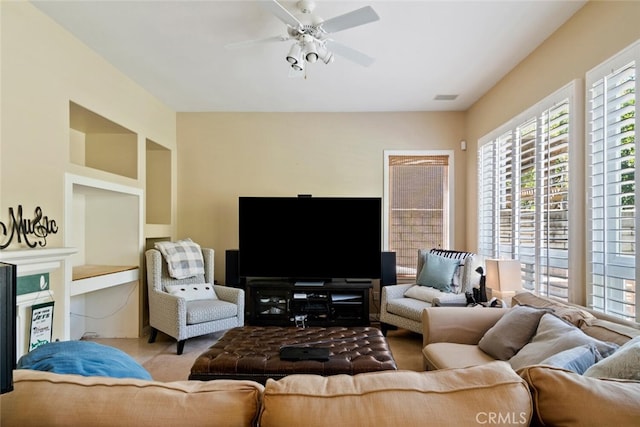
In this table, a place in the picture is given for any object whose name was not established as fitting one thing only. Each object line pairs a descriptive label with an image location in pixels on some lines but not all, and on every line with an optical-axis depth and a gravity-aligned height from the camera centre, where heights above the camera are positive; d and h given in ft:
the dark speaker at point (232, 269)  13.48 -2.16
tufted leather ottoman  6.37 -2.88
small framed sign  7.31 -2.45
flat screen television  13.17 -0.83
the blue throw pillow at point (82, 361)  3.29 -1.54
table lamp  8.75 -1.59
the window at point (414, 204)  14.69 +0.53
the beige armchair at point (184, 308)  10.60 -3.09
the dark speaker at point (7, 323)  2.29 -0.77
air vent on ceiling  12.91 +4.61
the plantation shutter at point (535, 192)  8.02 +0.70
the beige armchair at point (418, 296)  10.94 -2.76
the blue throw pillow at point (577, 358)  4.29 -1.85
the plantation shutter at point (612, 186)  6.14 +0.61
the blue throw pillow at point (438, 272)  11.76 -1.98
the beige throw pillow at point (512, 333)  6.15 -2.18
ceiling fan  6.68 +4.01
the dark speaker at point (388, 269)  13.35 -2.10
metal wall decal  7.02 -0.33
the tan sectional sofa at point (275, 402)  2.30 -1.32
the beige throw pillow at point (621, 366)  3.59 -1.64
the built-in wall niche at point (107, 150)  11.96 +2.33
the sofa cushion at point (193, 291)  11.76 -2.71
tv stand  12.79 -3.38
